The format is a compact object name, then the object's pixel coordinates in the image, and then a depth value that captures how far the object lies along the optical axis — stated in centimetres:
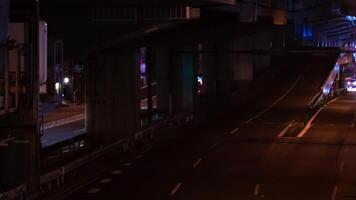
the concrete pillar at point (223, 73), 7900
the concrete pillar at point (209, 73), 7938
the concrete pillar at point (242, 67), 8144
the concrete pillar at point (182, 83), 6431
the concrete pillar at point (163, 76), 6356
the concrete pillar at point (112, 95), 4500
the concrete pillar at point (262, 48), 8795
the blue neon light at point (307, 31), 12502
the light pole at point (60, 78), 1933
